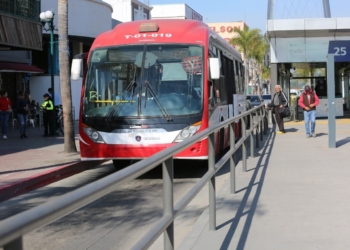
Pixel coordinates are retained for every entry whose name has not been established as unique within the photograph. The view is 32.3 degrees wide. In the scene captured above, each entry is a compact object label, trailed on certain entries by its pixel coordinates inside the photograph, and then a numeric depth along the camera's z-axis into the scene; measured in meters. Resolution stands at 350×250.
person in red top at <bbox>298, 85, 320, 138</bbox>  18.41
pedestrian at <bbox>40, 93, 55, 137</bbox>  22.16
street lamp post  22.17
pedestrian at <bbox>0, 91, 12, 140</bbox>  21.20
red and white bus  11.22
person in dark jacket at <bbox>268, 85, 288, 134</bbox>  21.08
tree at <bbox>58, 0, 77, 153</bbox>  15.69
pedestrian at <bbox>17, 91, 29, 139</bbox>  21.66
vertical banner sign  14.61
